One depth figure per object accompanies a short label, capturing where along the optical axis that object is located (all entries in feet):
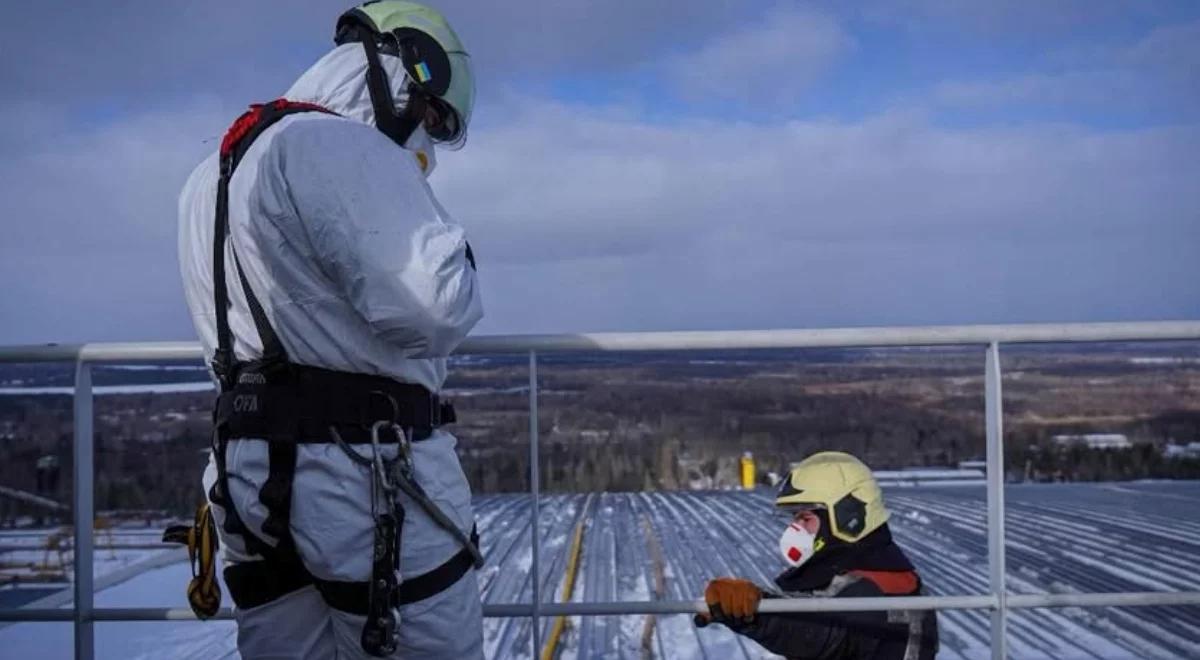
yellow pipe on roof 30.76
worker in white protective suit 4.29
